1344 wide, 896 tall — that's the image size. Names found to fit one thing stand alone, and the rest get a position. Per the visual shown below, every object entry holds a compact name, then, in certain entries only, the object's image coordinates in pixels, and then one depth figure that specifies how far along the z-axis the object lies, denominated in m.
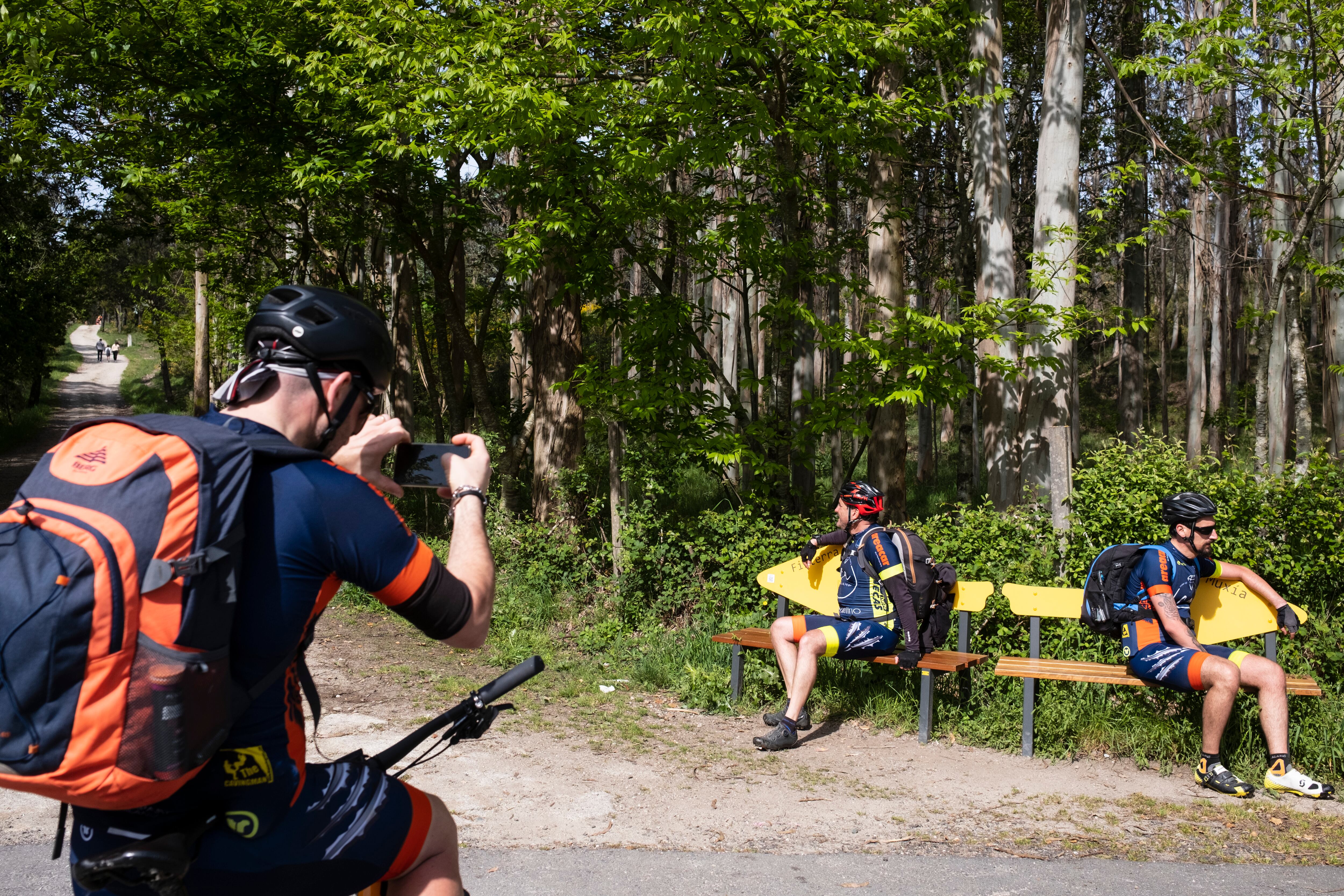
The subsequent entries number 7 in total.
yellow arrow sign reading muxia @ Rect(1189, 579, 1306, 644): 6.02
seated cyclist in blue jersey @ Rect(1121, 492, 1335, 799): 5.30
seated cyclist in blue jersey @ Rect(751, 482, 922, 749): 6.19
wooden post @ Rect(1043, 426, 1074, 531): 7.05
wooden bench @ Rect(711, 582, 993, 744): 6.20
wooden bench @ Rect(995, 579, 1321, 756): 5.92
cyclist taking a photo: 1.69
